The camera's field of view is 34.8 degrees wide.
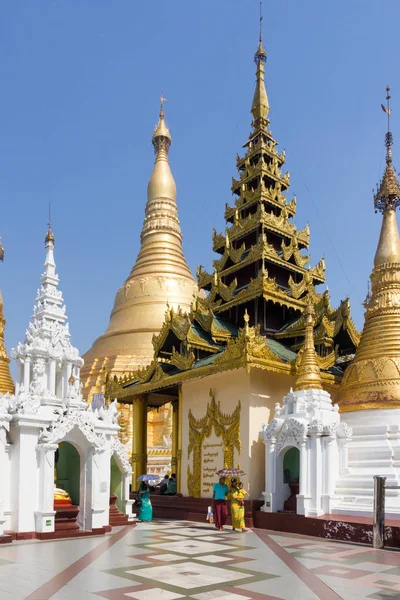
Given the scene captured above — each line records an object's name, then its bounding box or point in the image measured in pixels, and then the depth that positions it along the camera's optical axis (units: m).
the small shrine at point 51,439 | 12.55
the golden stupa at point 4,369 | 21.91
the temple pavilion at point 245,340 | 16.34
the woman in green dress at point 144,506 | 16.44
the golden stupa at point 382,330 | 15.16
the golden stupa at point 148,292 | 31.34
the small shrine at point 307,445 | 13.83
